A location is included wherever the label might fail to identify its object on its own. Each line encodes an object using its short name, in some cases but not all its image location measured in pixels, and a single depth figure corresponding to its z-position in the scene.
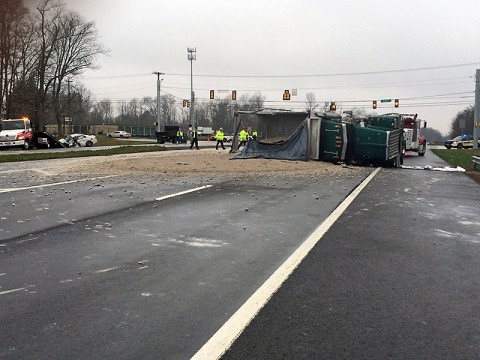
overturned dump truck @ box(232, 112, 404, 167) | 21.12
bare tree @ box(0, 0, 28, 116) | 46.46
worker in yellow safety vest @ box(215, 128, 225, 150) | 35.81
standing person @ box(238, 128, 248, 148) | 31.91
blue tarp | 21.98
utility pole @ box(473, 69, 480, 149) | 52.66
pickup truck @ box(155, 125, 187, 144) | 58.38
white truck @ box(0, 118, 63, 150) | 34.75
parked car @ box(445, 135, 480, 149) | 60.03
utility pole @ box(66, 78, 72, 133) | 72.79
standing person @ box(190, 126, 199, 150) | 38.26
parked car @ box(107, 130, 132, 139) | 89.47
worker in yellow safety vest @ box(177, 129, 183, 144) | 55.35
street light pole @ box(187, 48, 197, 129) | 68.06
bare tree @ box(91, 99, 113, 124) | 152.00
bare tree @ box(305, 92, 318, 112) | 110.70
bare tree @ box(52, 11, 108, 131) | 62.94
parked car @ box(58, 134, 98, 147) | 45.75
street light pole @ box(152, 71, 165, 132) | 67.77
